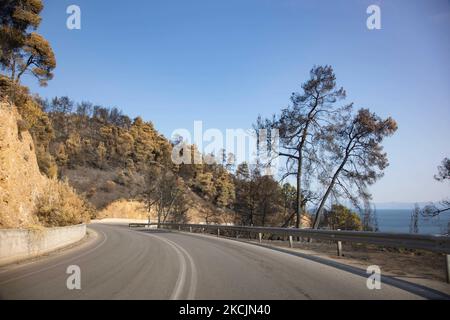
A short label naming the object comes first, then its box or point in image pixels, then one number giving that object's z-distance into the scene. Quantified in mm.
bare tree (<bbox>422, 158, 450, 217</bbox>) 25250
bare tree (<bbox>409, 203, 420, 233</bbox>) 41247
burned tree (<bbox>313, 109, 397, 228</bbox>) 28562
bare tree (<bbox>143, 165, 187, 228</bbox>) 66625
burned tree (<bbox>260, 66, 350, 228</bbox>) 29891
